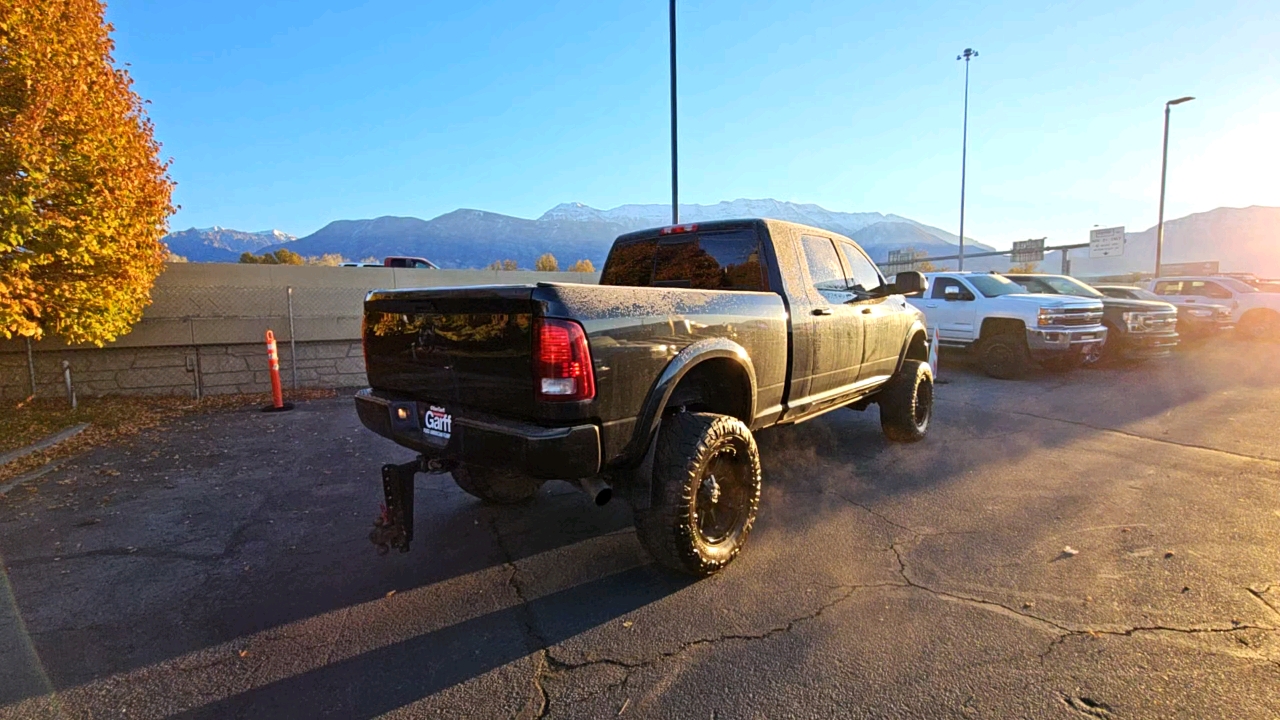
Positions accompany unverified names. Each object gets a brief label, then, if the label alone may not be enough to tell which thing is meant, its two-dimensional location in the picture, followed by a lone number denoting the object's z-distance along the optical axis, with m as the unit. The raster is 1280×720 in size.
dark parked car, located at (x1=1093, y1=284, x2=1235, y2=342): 13.58
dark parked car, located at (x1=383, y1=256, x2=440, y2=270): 18.83
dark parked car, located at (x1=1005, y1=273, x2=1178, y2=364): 10.59
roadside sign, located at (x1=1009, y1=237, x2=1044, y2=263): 32.41
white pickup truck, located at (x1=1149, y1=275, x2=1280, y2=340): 14.55
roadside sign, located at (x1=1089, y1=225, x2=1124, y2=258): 30.89
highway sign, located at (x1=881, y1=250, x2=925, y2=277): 35.66
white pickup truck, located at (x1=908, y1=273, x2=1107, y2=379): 9.38
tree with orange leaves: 5.78
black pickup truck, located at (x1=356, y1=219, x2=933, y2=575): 2.72
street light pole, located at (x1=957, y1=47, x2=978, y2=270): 32.91
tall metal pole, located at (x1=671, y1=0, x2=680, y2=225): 11.81
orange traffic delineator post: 8.03
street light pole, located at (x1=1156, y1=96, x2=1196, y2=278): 23.34
